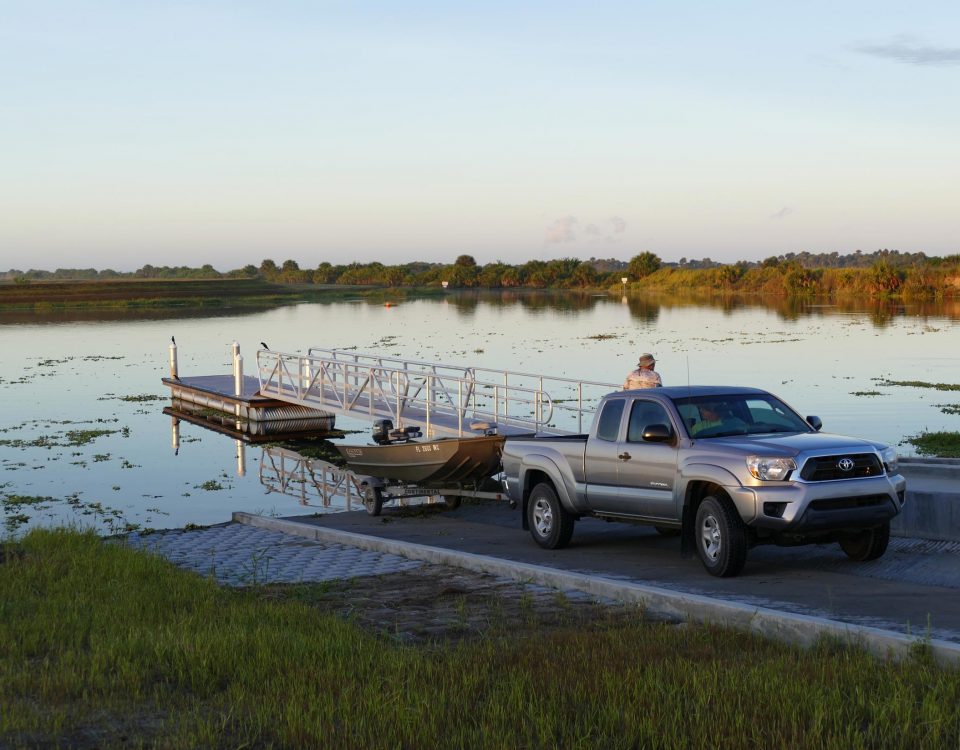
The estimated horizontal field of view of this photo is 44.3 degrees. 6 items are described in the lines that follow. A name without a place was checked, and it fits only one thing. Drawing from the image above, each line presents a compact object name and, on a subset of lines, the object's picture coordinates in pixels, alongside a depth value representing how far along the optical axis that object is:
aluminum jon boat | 17.95
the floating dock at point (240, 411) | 33.34
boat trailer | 18.88
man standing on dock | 16.61
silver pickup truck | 10.83
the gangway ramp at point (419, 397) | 23.59
